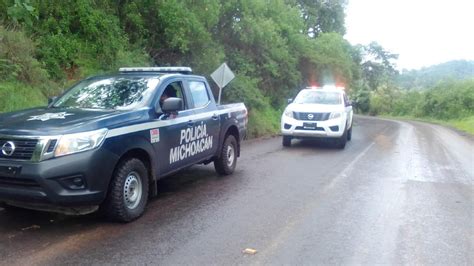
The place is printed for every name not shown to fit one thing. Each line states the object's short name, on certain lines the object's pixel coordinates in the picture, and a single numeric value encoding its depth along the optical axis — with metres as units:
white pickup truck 13.76
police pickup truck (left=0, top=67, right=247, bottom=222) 4.94
